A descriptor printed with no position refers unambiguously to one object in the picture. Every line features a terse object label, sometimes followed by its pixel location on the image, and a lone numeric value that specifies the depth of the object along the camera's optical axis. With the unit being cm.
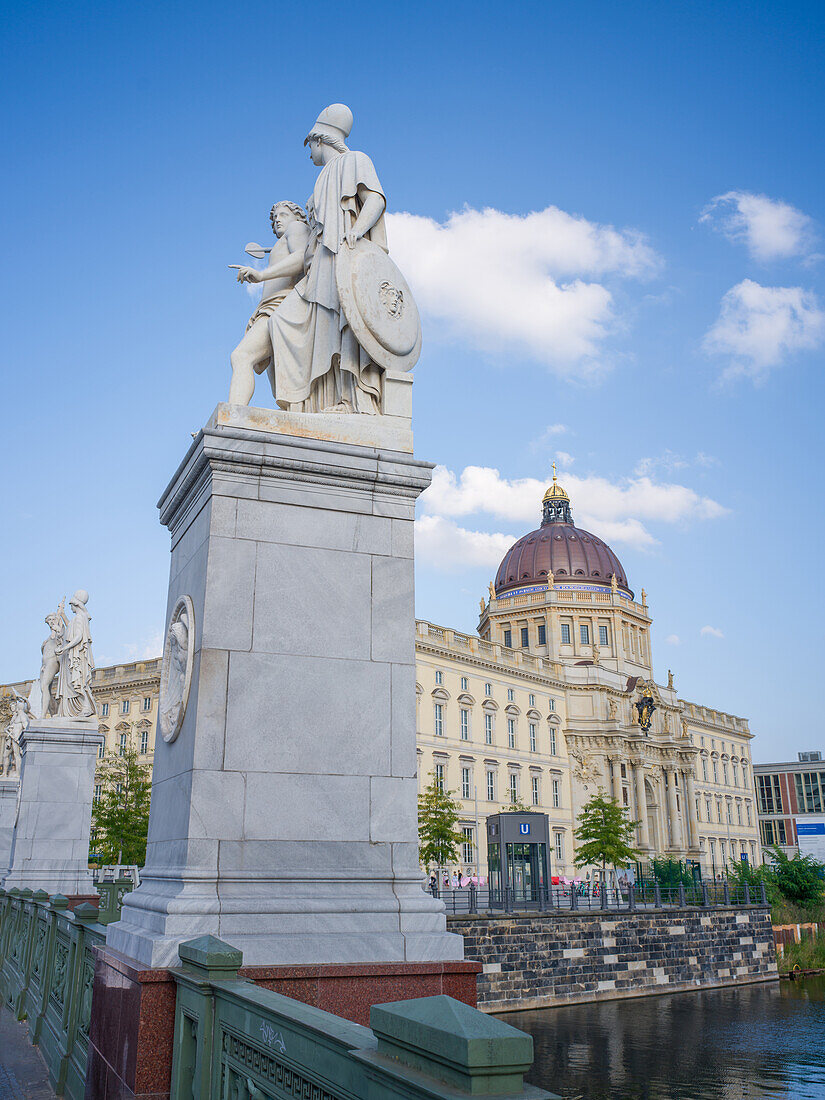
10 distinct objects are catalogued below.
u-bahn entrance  3553
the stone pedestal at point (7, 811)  2358
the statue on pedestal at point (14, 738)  2192
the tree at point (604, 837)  6431
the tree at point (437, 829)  5303
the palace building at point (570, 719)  7012
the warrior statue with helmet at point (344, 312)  712
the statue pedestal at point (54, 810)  1783
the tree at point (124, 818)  5112
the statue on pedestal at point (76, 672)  1902
